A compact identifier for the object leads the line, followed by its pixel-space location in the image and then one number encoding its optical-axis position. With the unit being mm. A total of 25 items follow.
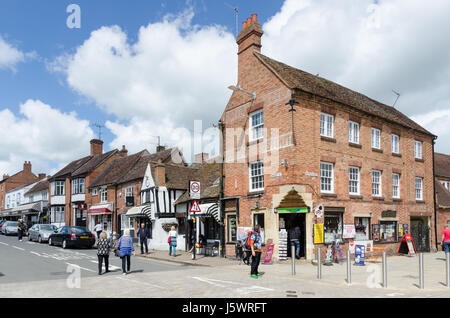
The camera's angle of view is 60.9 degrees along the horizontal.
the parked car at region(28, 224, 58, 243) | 29594
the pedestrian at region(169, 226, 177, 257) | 20728
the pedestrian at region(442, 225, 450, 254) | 17197
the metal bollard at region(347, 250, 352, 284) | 11393
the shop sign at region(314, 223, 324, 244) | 16828
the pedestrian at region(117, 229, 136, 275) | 13430
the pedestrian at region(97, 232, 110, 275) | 13461
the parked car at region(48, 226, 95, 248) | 24859
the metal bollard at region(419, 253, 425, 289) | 10320
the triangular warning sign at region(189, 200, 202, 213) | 18547
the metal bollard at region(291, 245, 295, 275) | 13394
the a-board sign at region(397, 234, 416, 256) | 20822
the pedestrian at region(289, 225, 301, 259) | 16750
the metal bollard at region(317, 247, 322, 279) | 12356
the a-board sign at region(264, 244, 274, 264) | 16719
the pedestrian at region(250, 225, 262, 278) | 12815
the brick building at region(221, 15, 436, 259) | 17422
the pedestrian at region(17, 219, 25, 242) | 31747
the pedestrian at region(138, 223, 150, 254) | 21611
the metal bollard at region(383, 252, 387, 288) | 10724
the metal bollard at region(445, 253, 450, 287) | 10438
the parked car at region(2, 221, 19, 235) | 41031
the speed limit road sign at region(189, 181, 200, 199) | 18995
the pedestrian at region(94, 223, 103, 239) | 26812
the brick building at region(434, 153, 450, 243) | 25953
